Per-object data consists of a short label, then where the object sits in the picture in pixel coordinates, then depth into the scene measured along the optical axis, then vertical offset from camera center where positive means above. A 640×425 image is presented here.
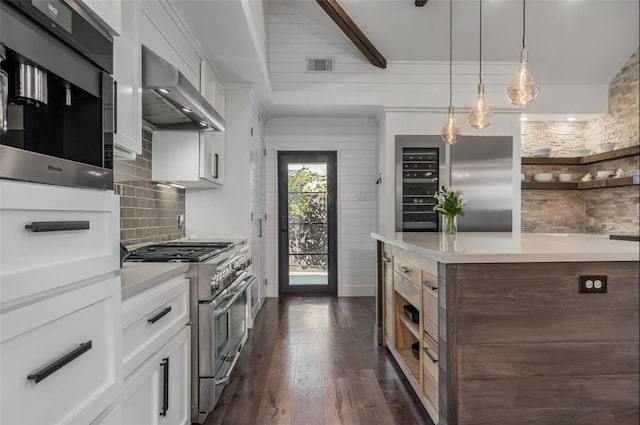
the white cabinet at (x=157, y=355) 1.40 -0.55
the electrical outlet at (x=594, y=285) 1.79 -0.30
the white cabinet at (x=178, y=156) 3.14 +0.44
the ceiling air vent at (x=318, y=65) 4.90 +1.75
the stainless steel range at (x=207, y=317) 2.10 -0.54
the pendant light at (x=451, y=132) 3.88 +0.77
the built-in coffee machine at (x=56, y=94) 0.83 +0.30
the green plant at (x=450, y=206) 3.21 +0.06
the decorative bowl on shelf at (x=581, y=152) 5.53 +0.82
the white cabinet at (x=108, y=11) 1.08 +0.56
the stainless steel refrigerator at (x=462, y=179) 4.93 +0.41
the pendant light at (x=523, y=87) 2.85 +0.87
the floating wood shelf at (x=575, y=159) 5.02 +0.70
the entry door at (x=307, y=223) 5.67 -0.12
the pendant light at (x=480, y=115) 3.49 +0.85
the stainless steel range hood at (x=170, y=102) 1.98 +0.63
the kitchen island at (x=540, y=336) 1.78 -0.53
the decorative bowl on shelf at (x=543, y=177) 5.49 +0.48
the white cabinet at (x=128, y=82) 1.71 +0.57
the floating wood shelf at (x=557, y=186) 5.31 +0.37
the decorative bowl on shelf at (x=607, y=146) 5.11 +0.83
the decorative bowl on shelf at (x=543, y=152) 5.52 +0.82
